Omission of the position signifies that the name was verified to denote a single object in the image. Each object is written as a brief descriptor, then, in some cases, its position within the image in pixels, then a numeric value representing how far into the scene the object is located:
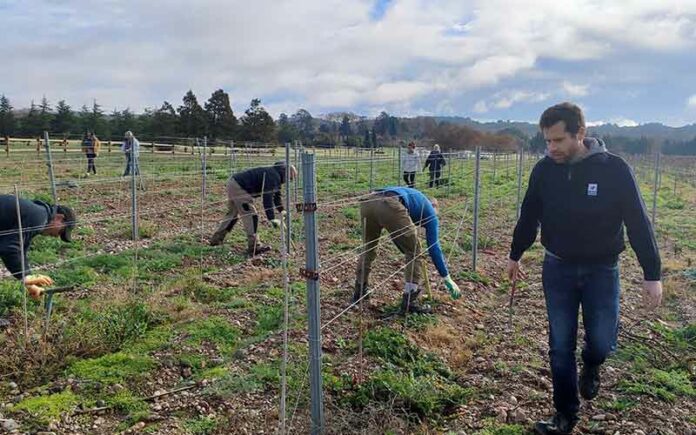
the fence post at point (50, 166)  9.33
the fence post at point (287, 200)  7.27
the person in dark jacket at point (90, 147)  16.88
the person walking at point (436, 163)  16.74
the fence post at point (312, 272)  2.74
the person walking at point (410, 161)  15.25
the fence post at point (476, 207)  7.10
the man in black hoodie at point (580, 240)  2.89
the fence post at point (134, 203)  7.74
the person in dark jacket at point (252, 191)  7.58
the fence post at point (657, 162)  11.98
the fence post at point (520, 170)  10.68
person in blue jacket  4.99
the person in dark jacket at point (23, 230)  4.20
